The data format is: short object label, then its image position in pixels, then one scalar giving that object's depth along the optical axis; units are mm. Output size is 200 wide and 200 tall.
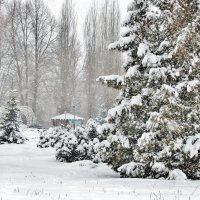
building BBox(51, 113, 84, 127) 50112
